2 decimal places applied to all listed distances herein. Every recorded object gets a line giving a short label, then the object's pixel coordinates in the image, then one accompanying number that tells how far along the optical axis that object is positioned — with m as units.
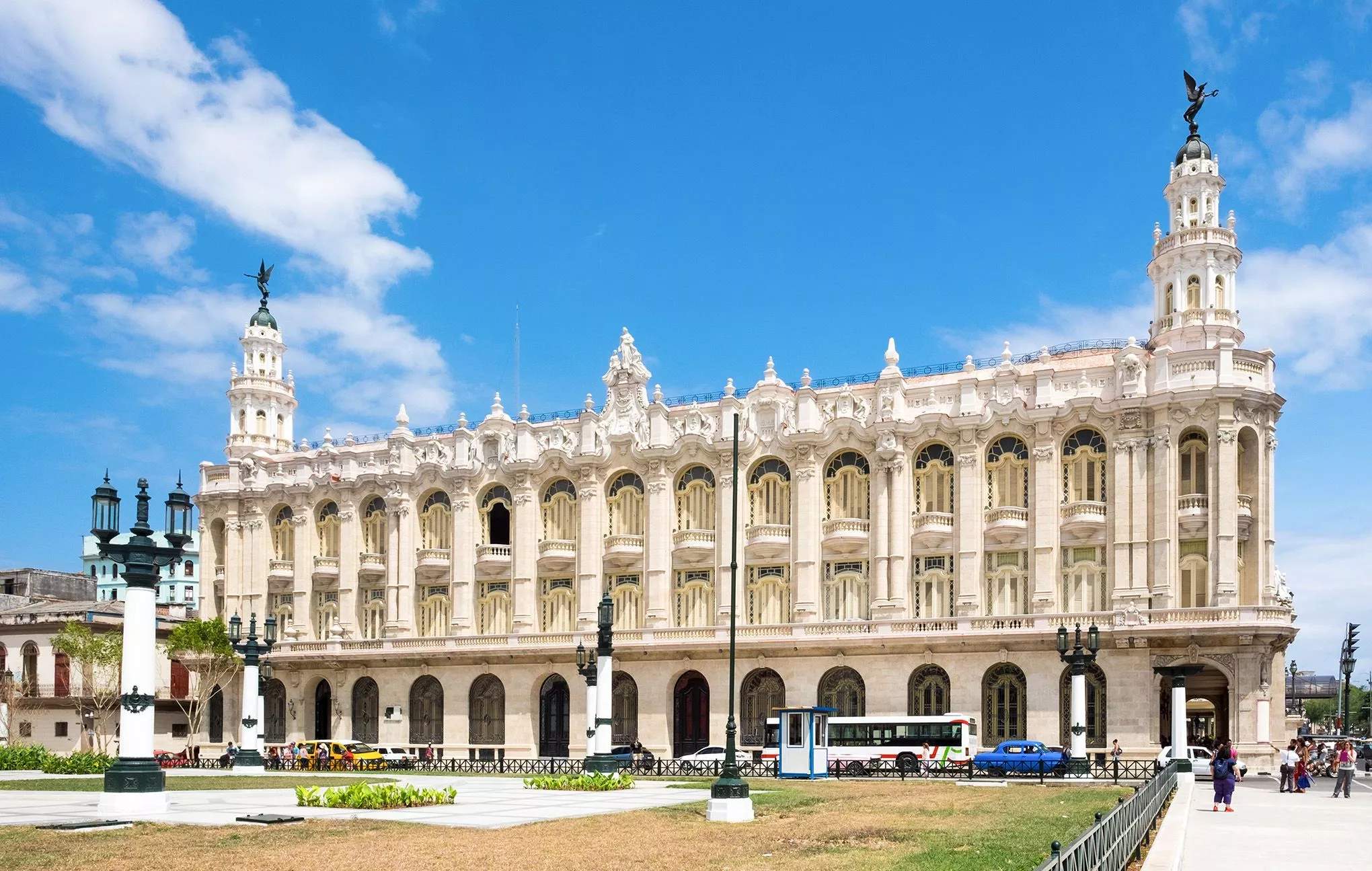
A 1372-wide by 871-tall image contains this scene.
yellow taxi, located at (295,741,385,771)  59.19
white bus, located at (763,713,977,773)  54.00
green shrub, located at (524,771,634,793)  40.84
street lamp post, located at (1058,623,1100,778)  46.91
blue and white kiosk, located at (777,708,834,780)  49.16
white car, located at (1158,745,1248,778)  50.25
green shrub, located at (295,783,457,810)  32.81
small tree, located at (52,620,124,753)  70.06
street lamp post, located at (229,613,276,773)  55.34
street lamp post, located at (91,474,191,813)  30.19
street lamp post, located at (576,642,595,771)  52.75
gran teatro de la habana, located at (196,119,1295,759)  55.91
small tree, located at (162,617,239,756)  72.69
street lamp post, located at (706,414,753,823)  29.81
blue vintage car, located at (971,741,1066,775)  50.41
